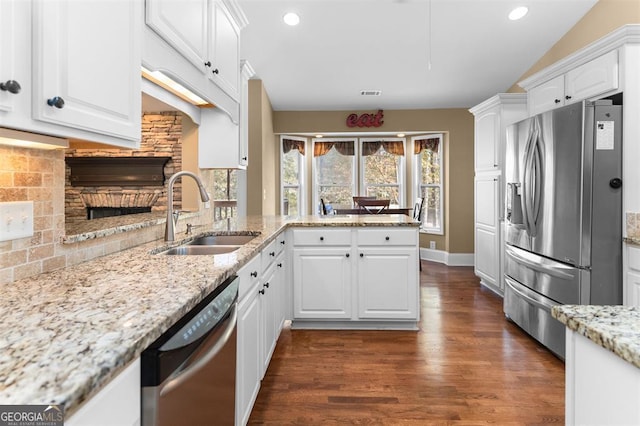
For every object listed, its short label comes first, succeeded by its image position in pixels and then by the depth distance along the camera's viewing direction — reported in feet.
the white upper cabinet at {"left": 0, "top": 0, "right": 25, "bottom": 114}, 2.71
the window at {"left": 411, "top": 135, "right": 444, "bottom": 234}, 22.04
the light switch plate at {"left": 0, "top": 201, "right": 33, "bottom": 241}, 3.85
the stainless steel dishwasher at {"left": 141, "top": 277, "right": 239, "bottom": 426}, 2.70
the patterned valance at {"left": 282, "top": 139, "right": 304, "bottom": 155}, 22.24
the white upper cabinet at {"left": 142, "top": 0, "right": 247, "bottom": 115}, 5.04
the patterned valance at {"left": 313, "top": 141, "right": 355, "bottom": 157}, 23.20
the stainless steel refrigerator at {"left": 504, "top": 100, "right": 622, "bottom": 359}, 8.56
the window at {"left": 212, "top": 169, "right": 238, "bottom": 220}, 18.69
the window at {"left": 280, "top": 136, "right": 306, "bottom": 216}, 22.33
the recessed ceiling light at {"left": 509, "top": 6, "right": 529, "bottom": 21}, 13.19
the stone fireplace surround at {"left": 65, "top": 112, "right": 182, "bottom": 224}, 10.32
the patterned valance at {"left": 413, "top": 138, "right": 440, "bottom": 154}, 22.06
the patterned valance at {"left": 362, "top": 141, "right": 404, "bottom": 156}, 23.15
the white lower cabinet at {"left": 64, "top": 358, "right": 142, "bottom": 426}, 2.00
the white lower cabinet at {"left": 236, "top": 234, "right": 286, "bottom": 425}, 5.57
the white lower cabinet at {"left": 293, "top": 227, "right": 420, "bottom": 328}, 10.78
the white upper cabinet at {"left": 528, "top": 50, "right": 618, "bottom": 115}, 8.96
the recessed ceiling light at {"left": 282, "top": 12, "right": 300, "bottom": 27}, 13.48
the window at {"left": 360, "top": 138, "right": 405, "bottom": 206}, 23.41
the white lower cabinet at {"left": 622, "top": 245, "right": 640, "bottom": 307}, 8.18
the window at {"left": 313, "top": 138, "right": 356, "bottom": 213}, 23.50
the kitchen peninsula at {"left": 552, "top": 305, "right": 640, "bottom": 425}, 2.38
